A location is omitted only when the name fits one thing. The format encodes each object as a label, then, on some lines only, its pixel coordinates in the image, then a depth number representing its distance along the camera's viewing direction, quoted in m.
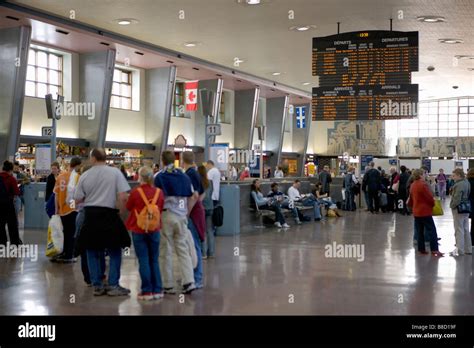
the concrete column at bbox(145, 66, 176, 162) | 24.53
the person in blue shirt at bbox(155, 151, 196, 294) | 7.29
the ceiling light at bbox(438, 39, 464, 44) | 18.51
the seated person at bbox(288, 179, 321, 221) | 17.45
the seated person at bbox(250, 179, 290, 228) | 15.33
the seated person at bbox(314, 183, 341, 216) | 19.37
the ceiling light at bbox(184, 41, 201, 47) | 19.88
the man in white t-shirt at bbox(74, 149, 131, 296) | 7.11
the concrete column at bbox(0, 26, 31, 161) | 17.14
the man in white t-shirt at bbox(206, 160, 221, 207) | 11.70
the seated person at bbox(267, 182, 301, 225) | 16.36
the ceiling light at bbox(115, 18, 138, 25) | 16.72
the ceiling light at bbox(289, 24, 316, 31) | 16.94
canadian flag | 25.27
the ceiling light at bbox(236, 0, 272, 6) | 14.38
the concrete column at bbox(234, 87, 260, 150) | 31.30
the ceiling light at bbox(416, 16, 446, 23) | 15.60
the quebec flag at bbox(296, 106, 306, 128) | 37.03
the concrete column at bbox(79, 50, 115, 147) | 20.89
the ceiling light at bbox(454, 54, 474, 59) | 21.55
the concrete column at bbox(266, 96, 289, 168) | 33.88
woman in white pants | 10.88
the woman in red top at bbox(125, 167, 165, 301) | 6.97
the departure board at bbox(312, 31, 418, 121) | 13.44
